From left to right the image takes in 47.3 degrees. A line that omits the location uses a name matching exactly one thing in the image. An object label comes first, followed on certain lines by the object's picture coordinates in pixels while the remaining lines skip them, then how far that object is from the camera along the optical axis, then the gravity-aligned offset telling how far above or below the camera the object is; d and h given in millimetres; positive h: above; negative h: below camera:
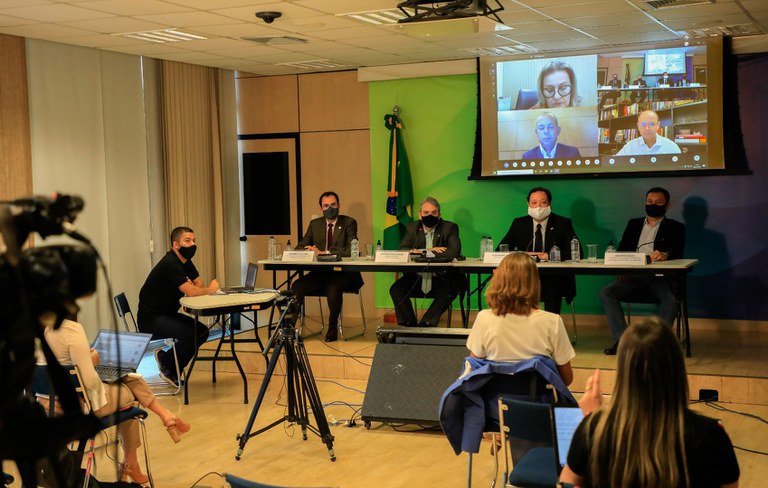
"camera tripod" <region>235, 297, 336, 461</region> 5113 -1081
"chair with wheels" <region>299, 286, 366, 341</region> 8075 -1274
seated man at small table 6988 -882
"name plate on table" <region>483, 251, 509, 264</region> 7043 -544
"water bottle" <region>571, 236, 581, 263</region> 6991 -504
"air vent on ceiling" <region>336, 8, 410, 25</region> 6395 +1309
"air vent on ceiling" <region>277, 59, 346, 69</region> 9000 +1352
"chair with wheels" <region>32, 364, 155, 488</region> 4348 -1003
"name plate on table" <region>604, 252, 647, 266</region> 6660 -546
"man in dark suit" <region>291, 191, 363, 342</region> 7949 -530
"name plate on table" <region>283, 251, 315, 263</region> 7781 -557
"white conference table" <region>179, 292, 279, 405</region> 6434 -811
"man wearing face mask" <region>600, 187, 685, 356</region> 6910 -535
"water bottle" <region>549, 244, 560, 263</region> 7043 -529
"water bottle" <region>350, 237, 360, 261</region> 7852 -516
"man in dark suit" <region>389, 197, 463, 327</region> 7543 -740
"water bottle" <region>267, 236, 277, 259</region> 8086 -504
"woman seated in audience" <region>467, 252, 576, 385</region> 4148 -639
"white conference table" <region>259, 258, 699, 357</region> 6596 -628
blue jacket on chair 4086 -984
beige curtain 9000 +397
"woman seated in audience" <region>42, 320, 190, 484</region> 4406 -1036
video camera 1370 -172
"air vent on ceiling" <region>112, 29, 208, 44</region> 7168 +1337
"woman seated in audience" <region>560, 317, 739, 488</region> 2260 -633
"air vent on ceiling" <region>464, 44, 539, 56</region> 8304 +1343
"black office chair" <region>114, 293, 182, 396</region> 6961 -1215
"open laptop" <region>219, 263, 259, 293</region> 7105 -741
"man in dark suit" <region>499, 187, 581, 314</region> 7242 -424
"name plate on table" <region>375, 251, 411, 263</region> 7400 -552
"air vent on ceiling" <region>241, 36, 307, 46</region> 7516 +1335
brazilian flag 9250 +154
